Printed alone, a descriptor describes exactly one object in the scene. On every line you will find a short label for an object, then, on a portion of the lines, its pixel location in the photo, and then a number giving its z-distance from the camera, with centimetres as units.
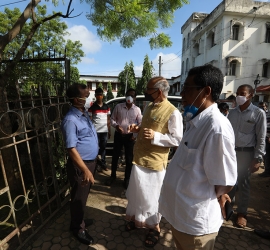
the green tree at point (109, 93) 2997
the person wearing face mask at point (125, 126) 343
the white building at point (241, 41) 1791
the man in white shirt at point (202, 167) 113
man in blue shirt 187
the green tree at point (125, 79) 2816
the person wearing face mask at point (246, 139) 240
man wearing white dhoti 208
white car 524
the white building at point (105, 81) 3355
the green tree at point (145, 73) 2544
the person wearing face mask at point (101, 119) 416
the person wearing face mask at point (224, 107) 500
